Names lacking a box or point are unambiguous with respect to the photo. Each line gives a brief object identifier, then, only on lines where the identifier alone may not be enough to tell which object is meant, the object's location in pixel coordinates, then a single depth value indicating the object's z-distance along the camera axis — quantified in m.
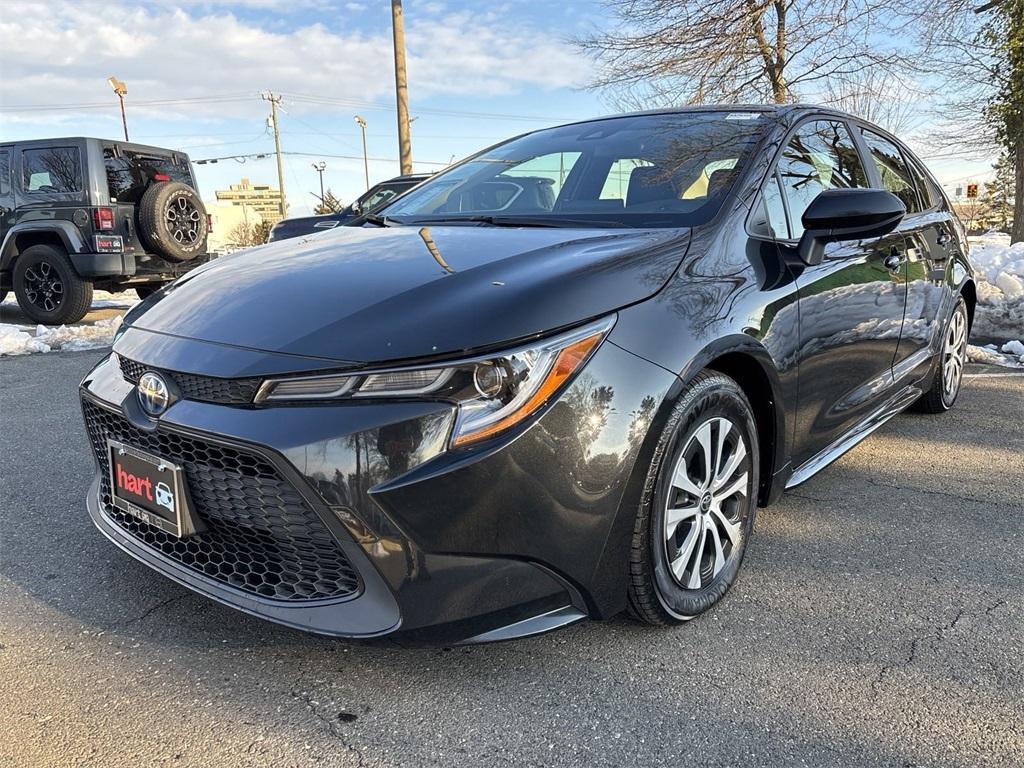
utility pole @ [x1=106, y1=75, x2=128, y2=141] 31.46
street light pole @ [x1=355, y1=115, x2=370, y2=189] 49.47
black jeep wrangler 8.07
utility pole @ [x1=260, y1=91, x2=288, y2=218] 43.17
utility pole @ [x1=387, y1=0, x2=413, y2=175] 13.44
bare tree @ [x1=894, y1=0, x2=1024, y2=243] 11.88
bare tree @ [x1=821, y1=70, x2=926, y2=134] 12.34
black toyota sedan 1.72
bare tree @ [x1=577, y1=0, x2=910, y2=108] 11.98
